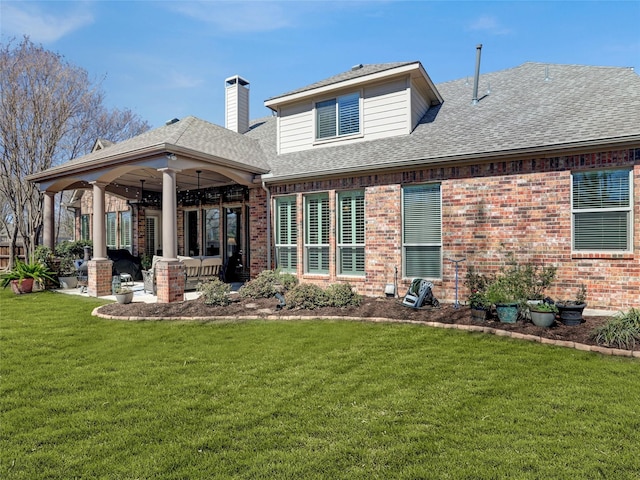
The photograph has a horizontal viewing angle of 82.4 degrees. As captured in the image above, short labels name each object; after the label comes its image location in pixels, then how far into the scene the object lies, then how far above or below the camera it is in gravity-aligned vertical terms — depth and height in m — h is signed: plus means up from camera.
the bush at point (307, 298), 7.54 -1.22
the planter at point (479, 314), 6.37 -1.33
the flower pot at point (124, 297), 8.18 -1.25
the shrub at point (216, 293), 7.87 -1.15
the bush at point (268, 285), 8.73 -1.09
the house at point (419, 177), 6.69 +1.46
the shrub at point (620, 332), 4.92 -1.31
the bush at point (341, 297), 7.59 -1.20
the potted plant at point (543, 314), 5.90 -1.24
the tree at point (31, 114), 14.38 +5.23
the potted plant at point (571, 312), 5.92 -1.21
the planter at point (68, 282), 11.44 -1.26
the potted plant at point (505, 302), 6.18 -1.09
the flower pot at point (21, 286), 10.45 -1.25
